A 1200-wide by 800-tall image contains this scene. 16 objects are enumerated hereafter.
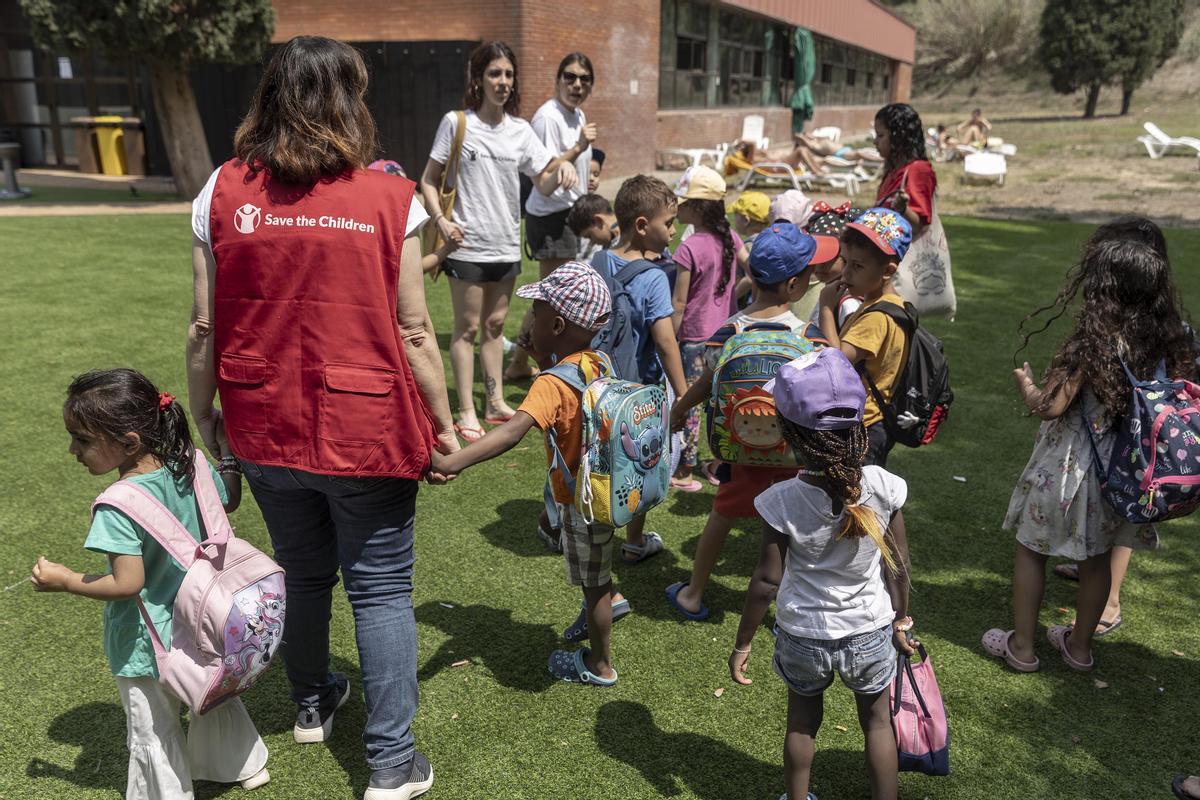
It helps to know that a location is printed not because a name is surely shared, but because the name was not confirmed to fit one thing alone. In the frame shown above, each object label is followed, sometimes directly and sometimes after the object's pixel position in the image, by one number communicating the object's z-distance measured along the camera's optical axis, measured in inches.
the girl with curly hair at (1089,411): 119.2
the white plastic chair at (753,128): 950.8
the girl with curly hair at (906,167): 197.2
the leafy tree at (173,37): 524.4
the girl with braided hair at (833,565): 90.9
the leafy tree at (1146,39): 1456.7
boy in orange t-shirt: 111.8
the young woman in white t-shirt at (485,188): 198.3
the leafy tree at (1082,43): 1467.8
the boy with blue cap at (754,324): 135.0
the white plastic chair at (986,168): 753.0
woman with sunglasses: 232.4
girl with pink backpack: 89.9
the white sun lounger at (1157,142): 915.7
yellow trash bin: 751.7
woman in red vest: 88.8
